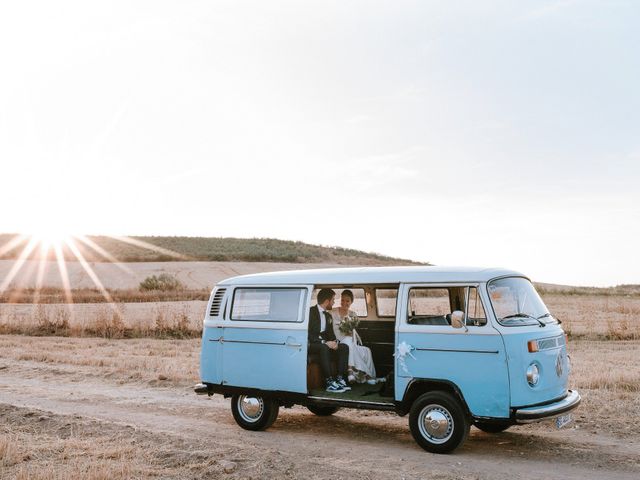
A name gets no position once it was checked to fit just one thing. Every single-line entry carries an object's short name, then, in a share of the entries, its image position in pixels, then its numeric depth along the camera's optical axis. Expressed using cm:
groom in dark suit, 1060
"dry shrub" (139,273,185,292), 4703
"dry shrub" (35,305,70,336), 2552
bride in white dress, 1076
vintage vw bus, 887
